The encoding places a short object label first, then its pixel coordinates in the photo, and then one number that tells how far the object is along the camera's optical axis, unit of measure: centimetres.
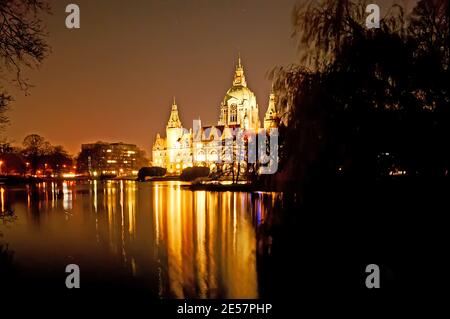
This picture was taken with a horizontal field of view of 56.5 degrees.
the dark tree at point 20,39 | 953
